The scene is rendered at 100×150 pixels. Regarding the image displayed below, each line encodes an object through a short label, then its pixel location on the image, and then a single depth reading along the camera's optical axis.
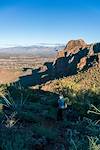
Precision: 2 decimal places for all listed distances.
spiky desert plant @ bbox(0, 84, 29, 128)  4.83
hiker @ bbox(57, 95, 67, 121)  5.19
